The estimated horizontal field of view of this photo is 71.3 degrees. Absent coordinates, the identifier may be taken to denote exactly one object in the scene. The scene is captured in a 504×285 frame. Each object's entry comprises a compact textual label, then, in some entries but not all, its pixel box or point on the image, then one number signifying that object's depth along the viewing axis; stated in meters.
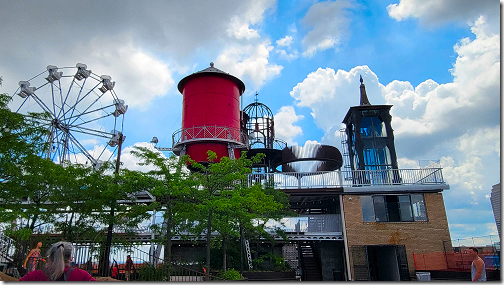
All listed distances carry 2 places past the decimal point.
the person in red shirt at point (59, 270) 4.04
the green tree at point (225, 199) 14.09
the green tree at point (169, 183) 13.87
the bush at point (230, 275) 15.70
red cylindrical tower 26.95
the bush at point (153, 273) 12.64
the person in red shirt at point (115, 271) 14.93
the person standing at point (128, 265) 14.23
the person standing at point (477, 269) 8.52
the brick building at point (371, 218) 21.95
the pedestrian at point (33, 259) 10.43
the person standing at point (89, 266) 13.62
